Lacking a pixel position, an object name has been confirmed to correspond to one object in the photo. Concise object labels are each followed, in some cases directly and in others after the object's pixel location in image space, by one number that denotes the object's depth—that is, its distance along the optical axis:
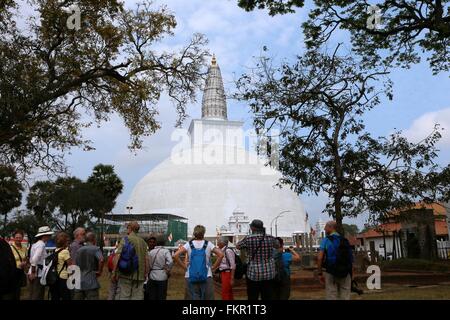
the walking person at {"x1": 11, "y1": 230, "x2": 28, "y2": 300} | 8.20
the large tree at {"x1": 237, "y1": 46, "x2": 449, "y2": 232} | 14.93
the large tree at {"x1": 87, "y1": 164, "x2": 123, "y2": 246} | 41.81
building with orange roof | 24.84
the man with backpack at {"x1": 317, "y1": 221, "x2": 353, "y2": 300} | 7.04
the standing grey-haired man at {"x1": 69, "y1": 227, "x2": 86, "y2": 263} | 8.33
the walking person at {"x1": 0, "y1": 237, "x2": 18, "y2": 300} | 5.25
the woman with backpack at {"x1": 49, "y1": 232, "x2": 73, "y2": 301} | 8.09
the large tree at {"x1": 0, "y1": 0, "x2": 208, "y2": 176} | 12.85
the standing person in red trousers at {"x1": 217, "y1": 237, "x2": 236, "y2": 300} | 8.16
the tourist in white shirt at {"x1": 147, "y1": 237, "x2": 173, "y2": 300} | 7.96
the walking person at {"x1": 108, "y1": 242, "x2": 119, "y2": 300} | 7.47
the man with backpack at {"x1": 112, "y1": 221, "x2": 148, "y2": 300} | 7.13
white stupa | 54.72
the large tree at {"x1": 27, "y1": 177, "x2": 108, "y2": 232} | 40.75
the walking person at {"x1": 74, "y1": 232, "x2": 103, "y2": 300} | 7.72
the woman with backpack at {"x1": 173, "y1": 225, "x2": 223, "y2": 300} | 7.19
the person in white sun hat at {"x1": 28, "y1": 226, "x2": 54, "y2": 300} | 8.51
